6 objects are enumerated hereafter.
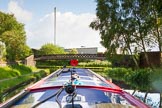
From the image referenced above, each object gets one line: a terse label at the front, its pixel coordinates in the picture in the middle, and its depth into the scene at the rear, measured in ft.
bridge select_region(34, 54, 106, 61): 71.83
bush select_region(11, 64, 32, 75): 48.09
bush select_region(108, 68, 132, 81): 39.47
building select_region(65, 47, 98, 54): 116.63
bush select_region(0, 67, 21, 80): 35.76
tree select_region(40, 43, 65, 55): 85.68
